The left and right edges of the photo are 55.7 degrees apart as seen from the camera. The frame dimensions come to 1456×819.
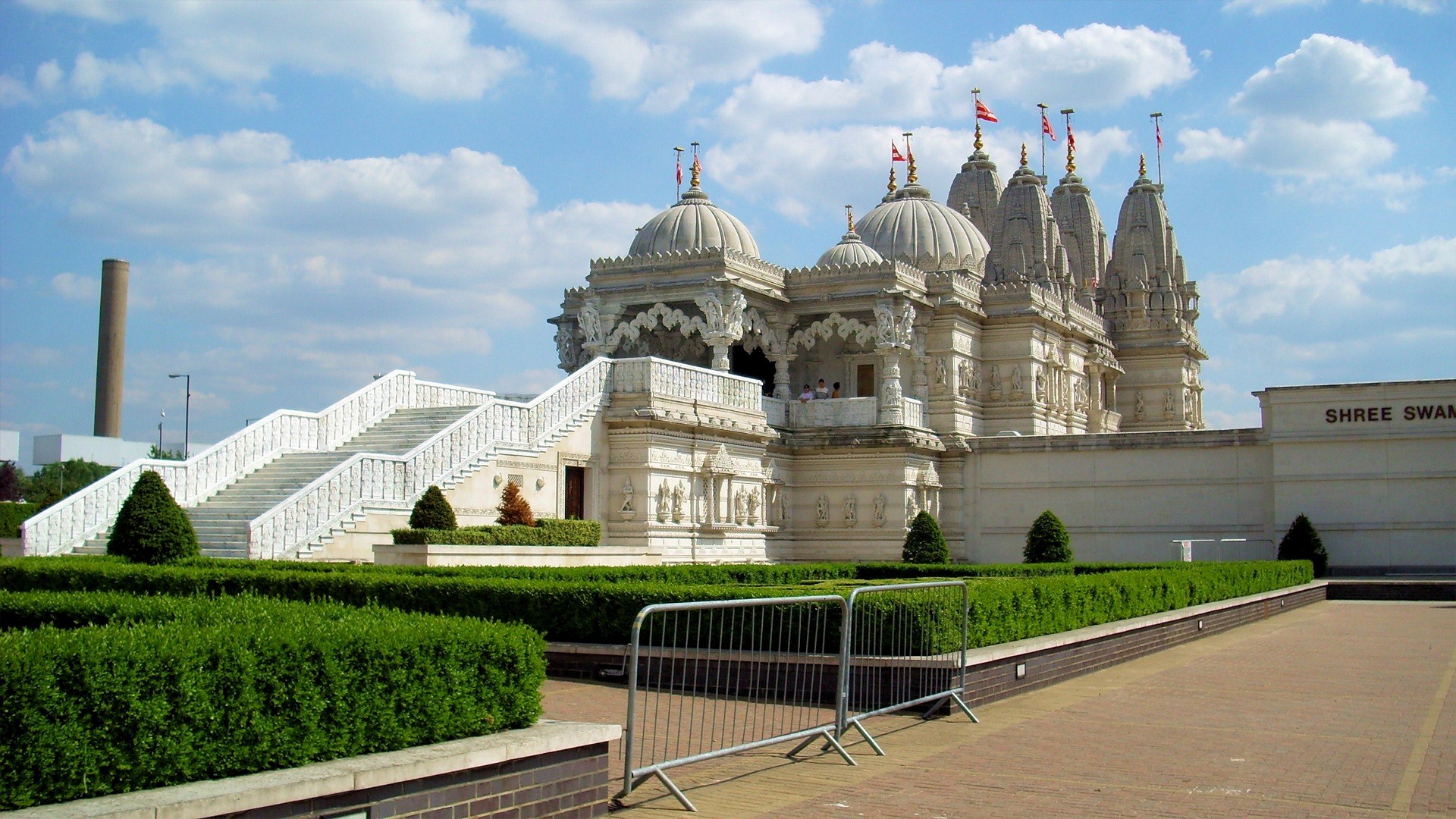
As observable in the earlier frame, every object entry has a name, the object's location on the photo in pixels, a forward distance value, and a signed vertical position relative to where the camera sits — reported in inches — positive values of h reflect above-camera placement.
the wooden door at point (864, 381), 1809.8 +218.5
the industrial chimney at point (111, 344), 2422.5 +363.5
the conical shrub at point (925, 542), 1406.3 +5.2
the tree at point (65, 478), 3078.2 +161.0
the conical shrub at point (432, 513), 946.7 +23.5
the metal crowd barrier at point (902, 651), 500.7 -38.5
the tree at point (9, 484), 2869.1 +135.8
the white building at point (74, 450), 3309.5 +247.1
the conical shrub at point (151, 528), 839.1 +11.6
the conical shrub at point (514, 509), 1063.6 +29.4
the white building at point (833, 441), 1074.1 +108.3
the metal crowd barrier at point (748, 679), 417.1 -47.9
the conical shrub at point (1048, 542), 1407.5 +5.3
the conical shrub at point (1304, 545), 1449.3 +2.4
